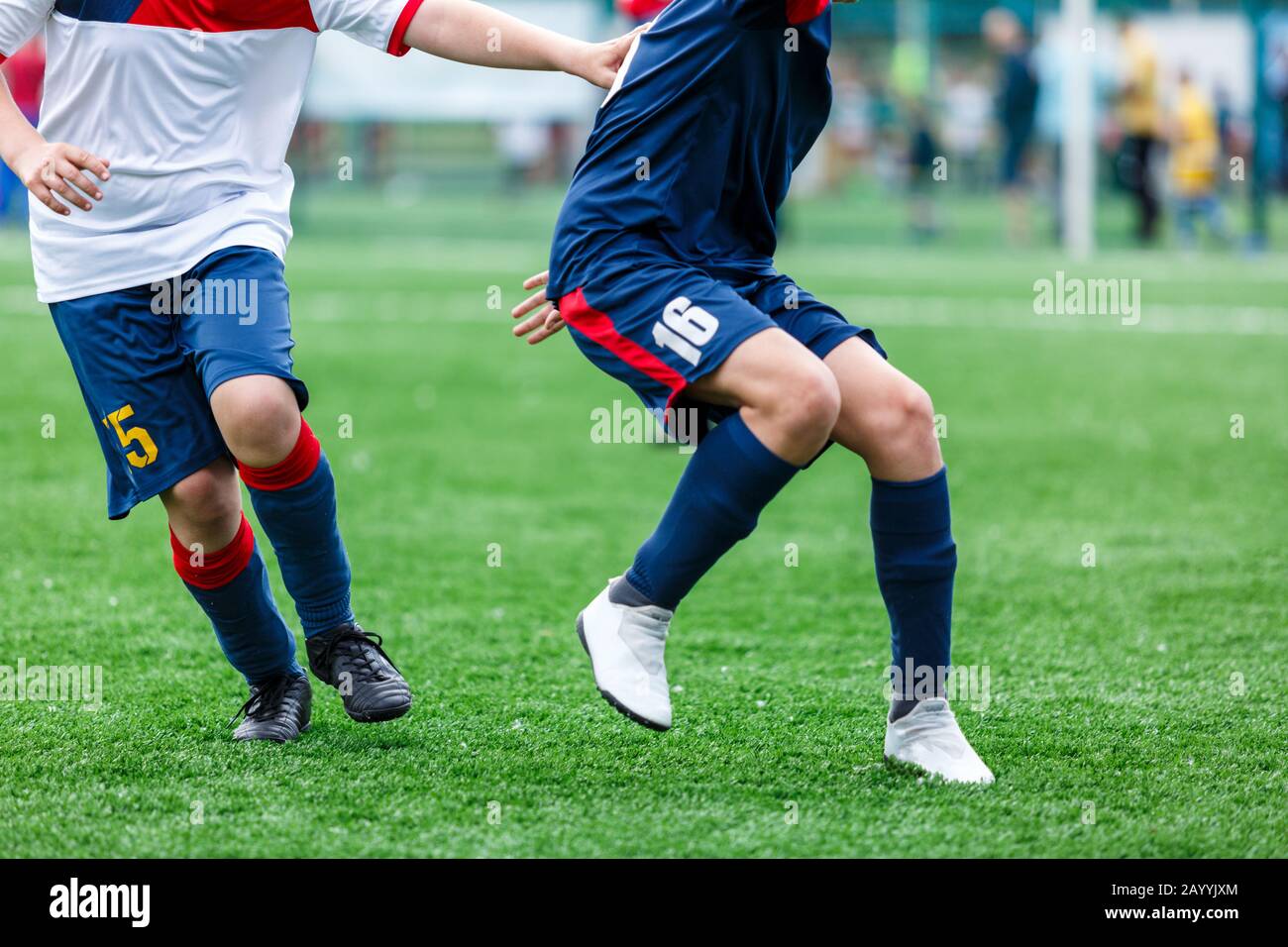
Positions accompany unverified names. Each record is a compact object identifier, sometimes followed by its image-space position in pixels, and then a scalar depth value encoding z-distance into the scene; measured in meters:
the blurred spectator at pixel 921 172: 19.89
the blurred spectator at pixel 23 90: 19.47
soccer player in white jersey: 3.43
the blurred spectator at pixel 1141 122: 18.56
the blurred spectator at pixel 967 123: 26.69
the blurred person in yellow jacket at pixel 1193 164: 18.27
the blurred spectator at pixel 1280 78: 24.53
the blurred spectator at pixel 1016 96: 18.53
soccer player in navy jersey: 3.15
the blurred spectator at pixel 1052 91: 21.50
